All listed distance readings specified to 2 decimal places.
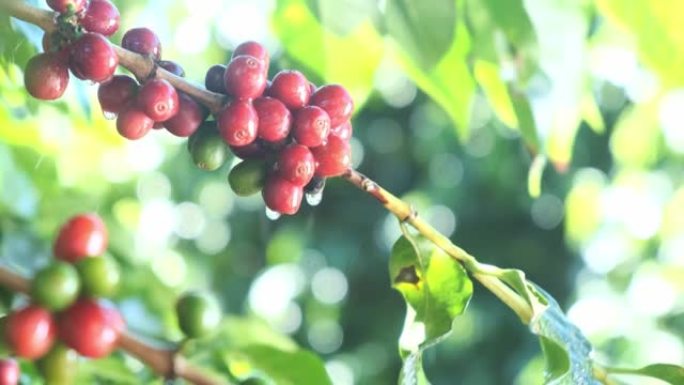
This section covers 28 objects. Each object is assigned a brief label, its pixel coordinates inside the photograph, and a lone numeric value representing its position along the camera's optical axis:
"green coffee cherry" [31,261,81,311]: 0.91
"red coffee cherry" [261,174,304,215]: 0.86
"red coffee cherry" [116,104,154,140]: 0.85
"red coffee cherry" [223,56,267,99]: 0.86
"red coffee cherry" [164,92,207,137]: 0.85
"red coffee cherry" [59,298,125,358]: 0.91
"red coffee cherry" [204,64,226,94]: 0.87
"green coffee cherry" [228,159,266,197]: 0.86
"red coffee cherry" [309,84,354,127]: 0.87
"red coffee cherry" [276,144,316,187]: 0.85
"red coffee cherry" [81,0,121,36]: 0.86
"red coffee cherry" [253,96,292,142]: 0.85
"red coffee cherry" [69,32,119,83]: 0.83
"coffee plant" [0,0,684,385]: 0.85
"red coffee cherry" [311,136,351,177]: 0.86
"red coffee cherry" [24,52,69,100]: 0.85
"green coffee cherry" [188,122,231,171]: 0.86
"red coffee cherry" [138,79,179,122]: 0.84
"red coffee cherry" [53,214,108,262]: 0.95
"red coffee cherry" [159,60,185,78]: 0.87
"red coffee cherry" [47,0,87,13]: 0.84
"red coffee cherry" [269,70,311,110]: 0.87
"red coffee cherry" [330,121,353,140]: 0.87
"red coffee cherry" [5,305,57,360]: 0.90
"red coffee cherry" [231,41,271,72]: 0.88
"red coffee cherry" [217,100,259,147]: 0.84
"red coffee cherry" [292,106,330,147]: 0.86
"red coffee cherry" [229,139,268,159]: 0.87
